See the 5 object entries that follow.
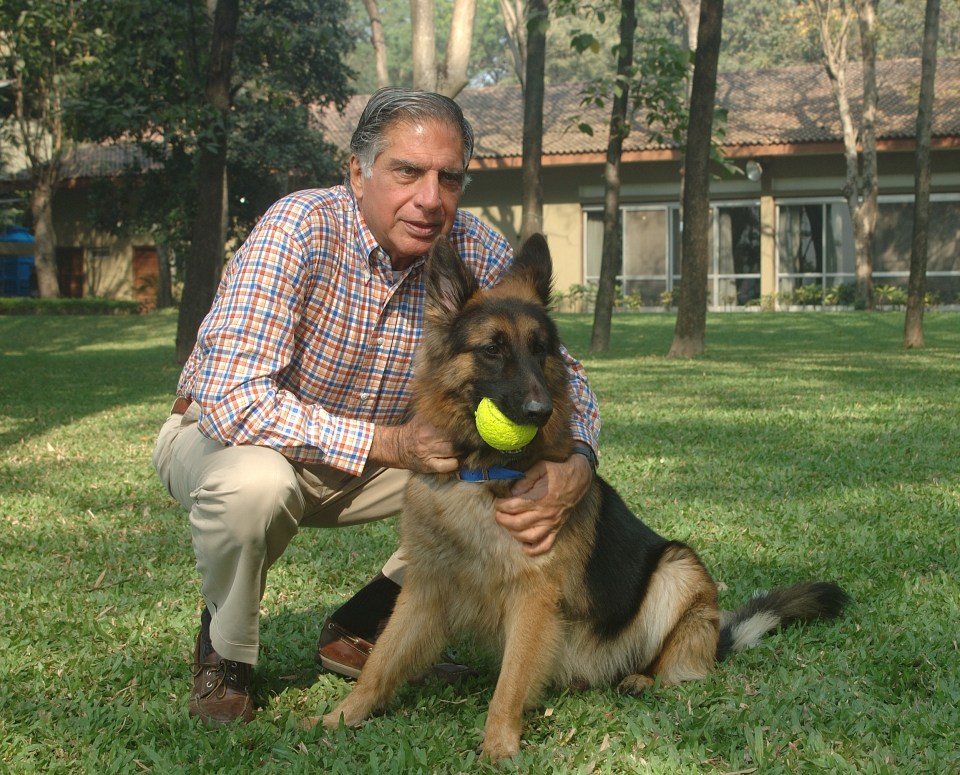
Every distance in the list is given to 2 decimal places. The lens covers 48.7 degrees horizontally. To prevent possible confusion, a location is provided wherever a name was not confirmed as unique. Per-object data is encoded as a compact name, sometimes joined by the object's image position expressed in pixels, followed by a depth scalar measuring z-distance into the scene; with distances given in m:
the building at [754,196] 29.11
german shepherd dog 3.45
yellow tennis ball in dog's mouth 3.36
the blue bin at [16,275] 35.69
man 3.43
